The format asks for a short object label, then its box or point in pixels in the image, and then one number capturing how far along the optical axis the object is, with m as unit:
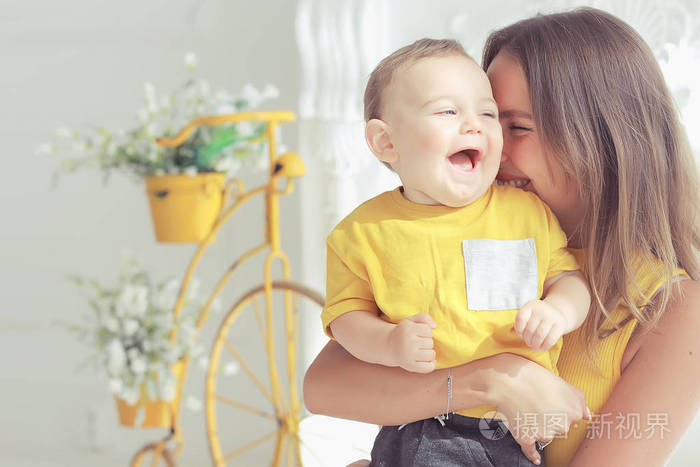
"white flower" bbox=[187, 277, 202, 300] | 2.50
